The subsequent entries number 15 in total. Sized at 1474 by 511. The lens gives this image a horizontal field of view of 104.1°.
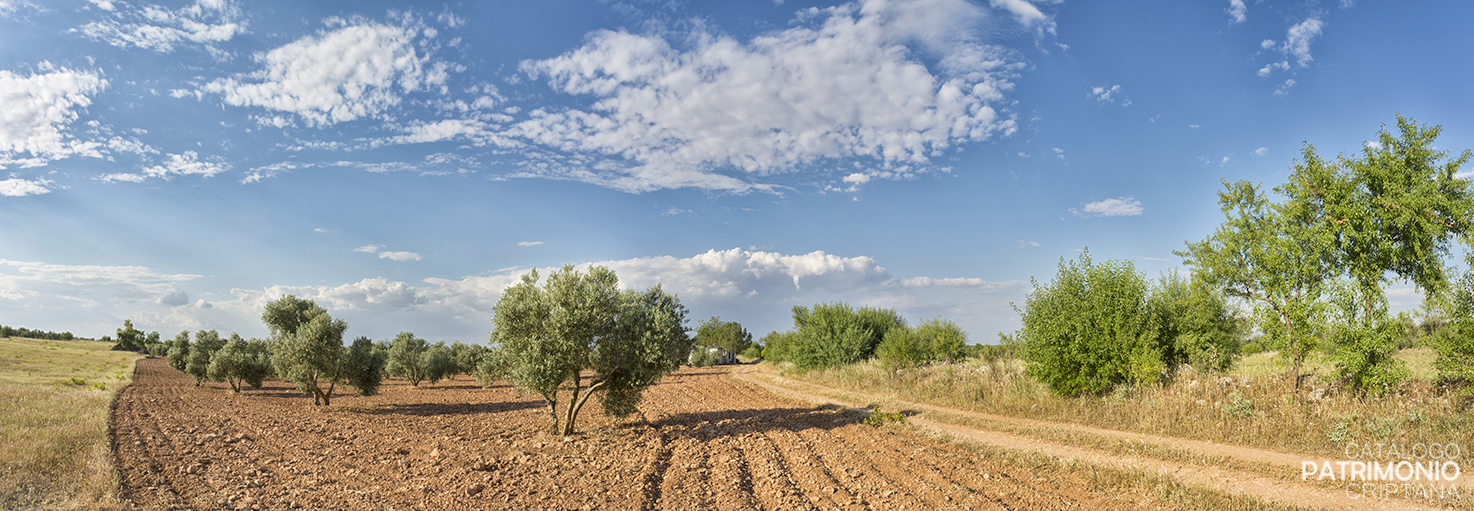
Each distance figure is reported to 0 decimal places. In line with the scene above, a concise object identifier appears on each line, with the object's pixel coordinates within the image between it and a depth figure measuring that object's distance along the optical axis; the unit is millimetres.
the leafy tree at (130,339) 97625
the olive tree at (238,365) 30359
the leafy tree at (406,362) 37500
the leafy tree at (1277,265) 14797
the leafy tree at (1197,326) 16625
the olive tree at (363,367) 24094
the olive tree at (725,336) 88750
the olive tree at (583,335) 13477
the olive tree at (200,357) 32656
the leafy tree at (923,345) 29500
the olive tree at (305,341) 21750
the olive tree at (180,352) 39031
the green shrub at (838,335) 34562
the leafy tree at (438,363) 37562
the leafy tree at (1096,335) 16734
